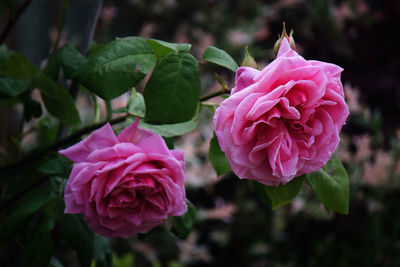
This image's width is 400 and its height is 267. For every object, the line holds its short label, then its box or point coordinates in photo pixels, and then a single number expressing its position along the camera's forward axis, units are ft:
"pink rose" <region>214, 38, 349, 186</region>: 2.23
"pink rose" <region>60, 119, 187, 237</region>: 2.32
